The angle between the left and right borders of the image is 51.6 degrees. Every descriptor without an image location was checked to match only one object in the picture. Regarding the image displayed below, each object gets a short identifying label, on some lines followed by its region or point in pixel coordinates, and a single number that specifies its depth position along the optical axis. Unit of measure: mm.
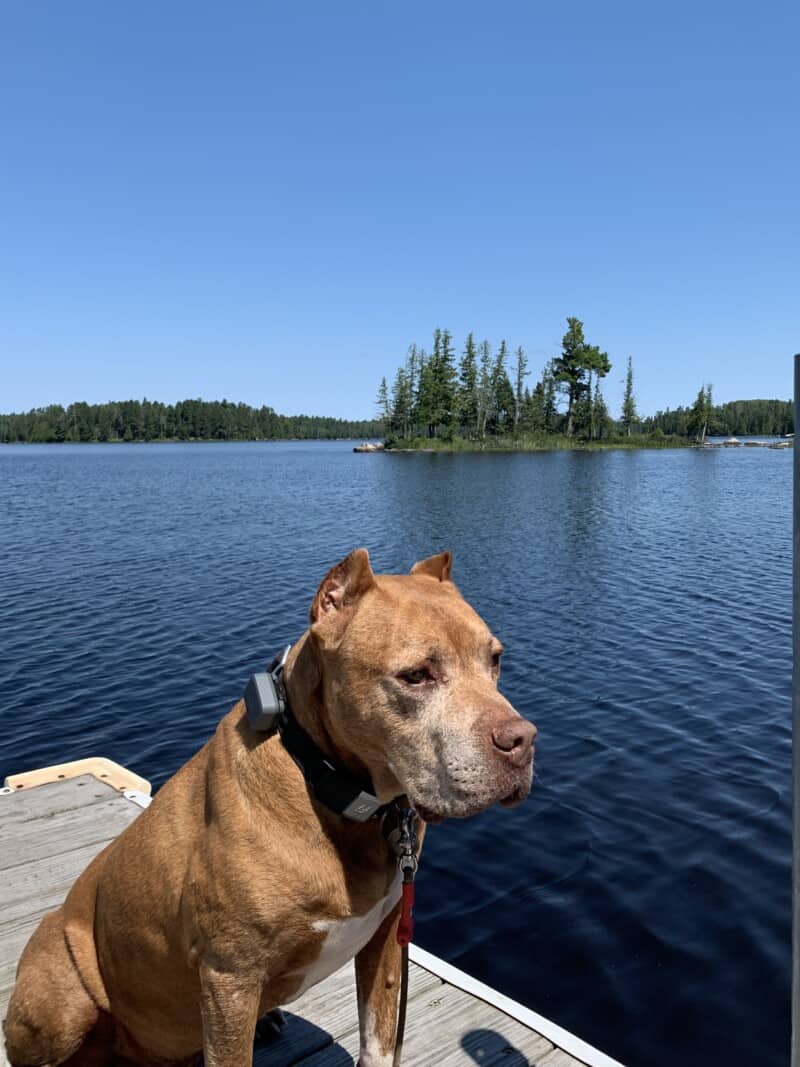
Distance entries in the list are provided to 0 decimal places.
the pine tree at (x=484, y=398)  119000
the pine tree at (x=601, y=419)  118125
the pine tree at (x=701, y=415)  127125
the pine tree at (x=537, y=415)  119844
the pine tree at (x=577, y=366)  116938
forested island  115750
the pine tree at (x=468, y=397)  118625
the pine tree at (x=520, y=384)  123000
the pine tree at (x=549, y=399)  122062
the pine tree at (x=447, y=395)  116250
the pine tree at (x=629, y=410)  136125
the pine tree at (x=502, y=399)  120938
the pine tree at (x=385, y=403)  134750
